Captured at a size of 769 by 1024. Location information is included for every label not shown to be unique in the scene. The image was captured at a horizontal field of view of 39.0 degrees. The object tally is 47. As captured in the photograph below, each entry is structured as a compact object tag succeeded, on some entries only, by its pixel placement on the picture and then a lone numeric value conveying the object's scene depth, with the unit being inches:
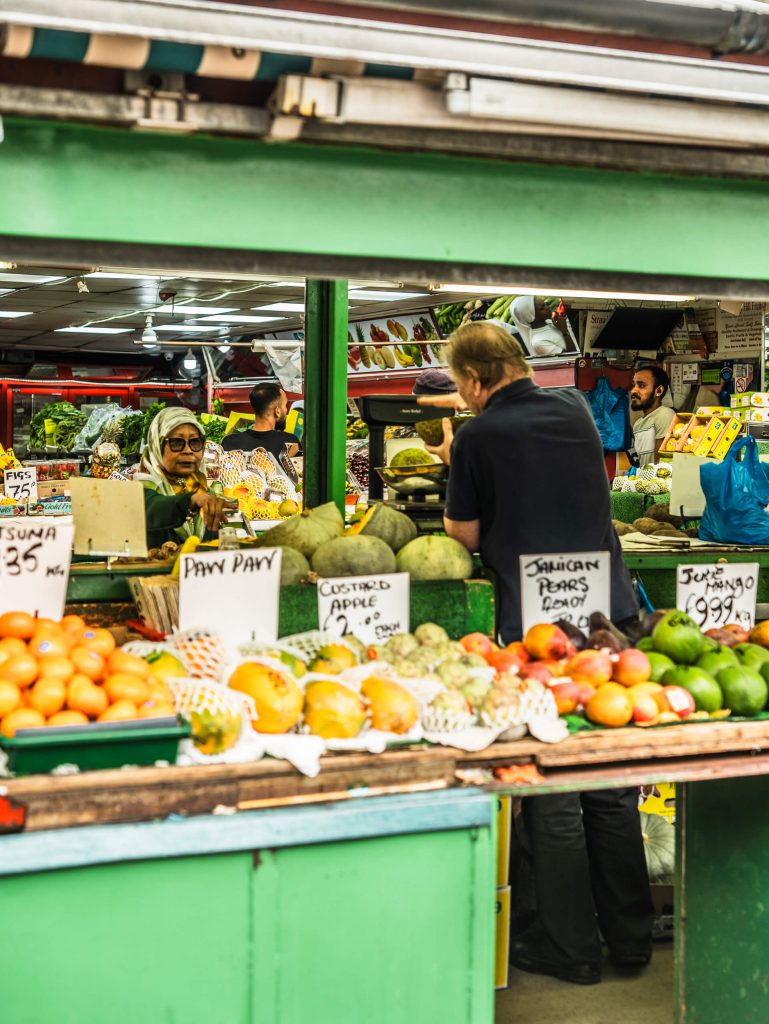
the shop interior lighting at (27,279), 515.3
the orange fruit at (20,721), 81.0
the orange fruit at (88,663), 87.7
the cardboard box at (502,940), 125.6
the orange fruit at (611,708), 95.5
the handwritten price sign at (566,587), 119.0
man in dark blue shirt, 128.9
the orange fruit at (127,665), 89.0
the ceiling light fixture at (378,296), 538.3
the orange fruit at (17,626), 93.9
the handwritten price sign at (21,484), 316.2
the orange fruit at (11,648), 88.8
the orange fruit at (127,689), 85.5
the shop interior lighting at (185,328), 775.3
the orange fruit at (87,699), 83.9
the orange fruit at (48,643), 90.0
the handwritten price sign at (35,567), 104.7
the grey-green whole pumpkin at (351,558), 116.9
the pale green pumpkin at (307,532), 122.4
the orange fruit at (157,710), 84.1
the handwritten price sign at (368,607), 110.8
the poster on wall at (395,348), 636.7
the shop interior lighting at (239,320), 714.1
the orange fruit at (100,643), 93.2
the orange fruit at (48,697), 83.4
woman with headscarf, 192.7
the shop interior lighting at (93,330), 804.6
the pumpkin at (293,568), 114.7
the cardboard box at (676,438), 337.4
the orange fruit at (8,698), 82.7
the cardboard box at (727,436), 322.3
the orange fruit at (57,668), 85.7
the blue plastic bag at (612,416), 449.1
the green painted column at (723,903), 113.3
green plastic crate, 78.8
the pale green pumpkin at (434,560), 119.3
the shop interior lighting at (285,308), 632.4
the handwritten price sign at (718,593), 124.5
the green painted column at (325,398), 141.3
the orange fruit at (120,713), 83.7
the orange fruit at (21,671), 85.7
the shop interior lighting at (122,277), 477.7
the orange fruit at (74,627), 97.7
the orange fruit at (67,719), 82.3
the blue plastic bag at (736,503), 179.3
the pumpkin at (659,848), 160.6
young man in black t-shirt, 295.0
